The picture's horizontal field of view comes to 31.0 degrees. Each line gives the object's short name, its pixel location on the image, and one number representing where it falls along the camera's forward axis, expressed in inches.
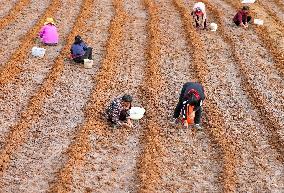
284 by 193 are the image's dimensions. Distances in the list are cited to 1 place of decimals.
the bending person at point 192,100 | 426.3
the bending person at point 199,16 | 660.7
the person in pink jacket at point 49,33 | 598.5
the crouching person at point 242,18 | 695.8
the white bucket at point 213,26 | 677.9
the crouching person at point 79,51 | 549.0
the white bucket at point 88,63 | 550.6
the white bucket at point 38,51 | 571.5
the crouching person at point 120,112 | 424.5
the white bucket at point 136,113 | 452.1
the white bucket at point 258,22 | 716.0
